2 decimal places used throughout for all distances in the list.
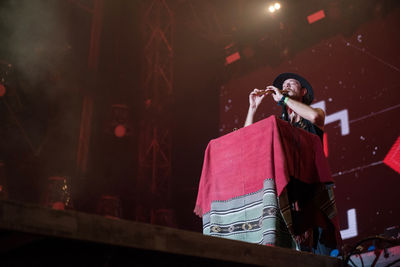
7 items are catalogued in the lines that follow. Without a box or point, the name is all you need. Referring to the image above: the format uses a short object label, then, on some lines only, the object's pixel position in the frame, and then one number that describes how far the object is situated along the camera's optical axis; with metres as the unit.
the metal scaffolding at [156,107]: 6.05
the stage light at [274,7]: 6.21
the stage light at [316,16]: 5.84
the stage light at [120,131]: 6.17
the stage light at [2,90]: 5.50
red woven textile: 2.30
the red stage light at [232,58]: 6.85
